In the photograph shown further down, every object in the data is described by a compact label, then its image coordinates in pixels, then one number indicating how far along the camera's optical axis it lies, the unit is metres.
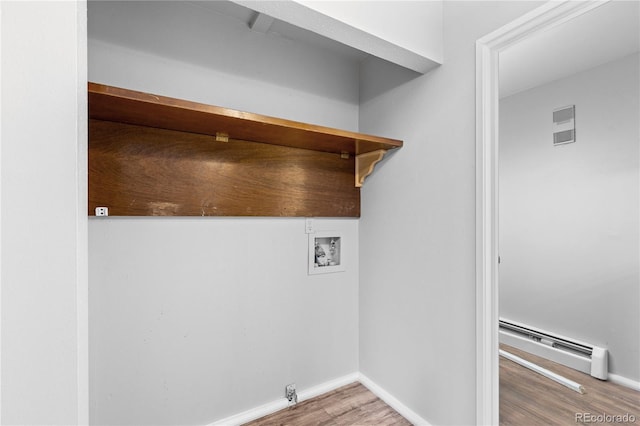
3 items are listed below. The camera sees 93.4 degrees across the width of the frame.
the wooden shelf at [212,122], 1.12
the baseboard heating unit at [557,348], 1.97
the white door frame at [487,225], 1.36
